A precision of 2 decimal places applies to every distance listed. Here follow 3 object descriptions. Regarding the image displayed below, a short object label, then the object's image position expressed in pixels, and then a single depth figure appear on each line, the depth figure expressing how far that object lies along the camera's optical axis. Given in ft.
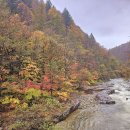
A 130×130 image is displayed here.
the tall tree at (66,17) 189.81
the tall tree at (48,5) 187.37
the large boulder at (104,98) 56.44
